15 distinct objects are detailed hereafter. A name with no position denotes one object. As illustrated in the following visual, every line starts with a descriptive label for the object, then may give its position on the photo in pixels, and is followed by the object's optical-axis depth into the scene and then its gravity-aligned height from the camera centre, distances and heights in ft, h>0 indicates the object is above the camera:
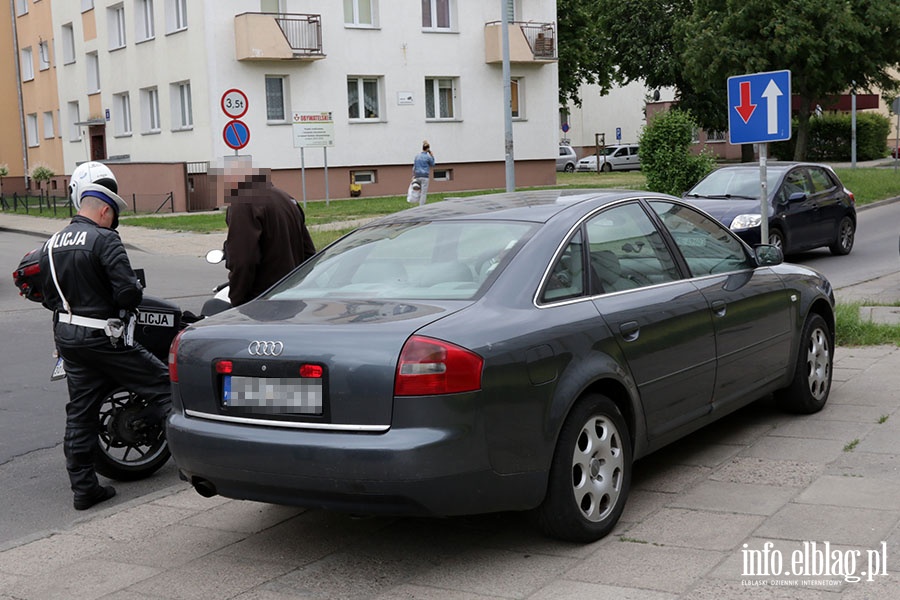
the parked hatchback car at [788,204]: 52.60 -2.25
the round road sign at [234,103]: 56.39 +3.98
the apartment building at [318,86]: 109.60 +10.01
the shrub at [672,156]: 76.89 +0.48
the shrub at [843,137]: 180.14 +3.16
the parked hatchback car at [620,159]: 187.93 +1.06
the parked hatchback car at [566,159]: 194.39 +1.46
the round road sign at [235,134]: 56.34 +2.41
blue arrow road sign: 33.37 +1.58
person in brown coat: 21.89 -1.06
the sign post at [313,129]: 99.50 +4.42
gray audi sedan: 13.94 -2.65
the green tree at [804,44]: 107.65 +11.47
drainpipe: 158.30 +15.01
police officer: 18.61 -2.22
